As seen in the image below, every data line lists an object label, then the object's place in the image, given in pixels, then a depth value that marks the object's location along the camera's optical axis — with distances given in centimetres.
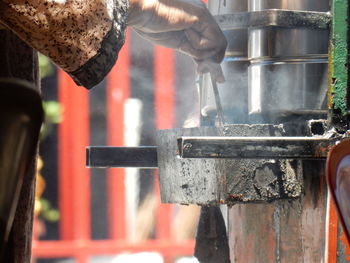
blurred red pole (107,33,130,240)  1252
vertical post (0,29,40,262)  417
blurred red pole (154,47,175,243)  1232
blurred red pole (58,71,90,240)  1263
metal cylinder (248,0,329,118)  455
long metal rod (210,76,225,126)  458
